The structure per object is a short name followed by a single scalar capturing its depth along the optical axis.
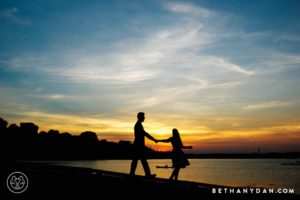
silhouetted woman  12.47
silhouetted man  10.33
